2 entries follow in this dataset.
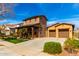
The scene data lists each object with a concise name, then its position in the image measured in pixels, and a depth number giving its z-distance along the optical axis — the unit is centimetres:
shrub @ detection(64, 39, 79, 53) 254
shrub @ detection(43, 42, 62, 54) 253
